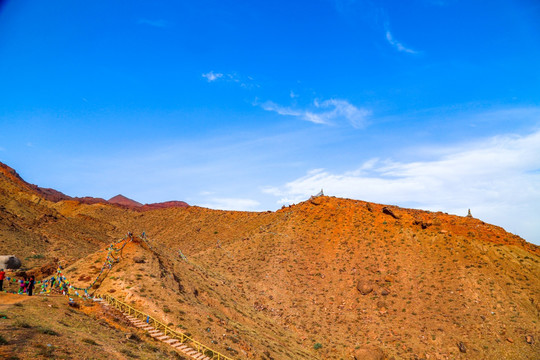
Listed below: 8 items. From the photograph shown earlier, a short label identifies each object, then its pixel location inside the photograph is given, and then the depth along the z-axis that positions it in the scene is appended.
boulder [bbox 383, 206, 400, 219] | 50.83
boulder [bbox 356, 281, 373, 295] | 38.92
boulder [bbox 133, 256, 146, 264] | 29.61
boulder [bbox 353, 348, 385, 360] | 28.95
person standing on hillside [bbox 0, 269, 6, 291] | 20.18
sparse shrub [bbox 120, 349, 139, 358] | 15.29
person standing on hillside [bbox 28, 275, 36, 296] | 20.50
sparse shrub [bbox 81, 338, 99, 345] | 14.82
